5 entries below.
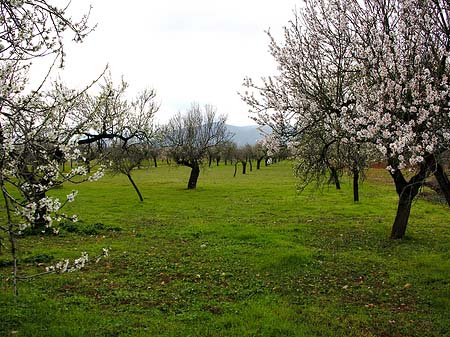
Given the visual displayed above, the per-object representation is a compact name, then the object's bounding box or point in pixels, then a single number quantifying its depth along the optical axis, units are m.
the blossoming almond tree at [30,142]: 4.34
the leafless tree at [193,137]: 34.54
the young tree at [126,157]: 23.70
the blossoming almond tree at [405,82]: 6.96
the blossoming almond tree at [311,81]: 10.70
